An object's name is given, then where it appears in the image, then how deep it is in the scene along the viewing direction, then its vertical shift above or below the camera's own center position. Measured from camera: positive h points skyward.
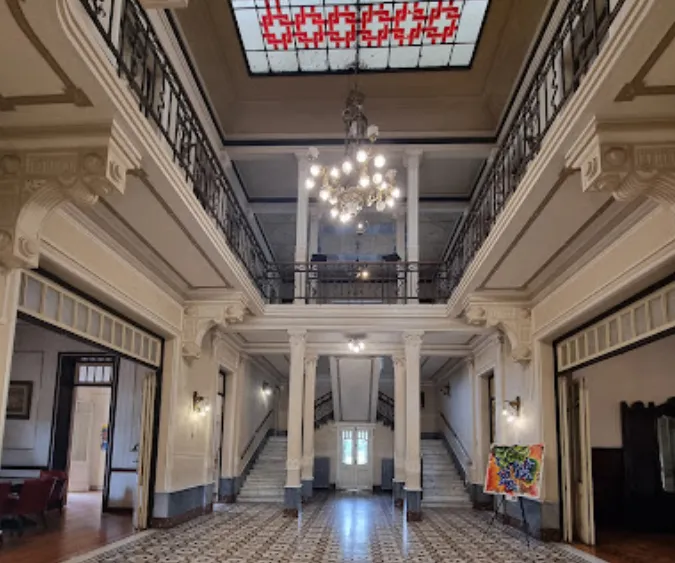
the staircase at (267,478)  13.55 -1.36
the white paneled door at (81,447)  15.20 -0.84
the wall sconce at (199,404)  10.02 +0.15
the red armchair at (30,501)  8.31 -1.15
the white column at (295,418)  10.69 -0.03
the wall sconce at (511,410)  9.78 +0.17
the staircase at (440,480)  13.54 -1.35
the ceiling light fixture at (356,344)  11.83 +1.31
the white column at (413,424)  10.48 -0.08
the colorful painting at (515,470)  8.20 -0.64
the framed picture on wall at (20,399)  11.49 +0.19
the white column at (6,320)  4.82 +0.66
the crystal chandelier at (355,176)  7.26 +2.82
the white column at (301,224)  11.68 +3.42
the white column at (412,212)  11.46 +3.68
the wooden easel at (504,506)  7.85 -1.29
